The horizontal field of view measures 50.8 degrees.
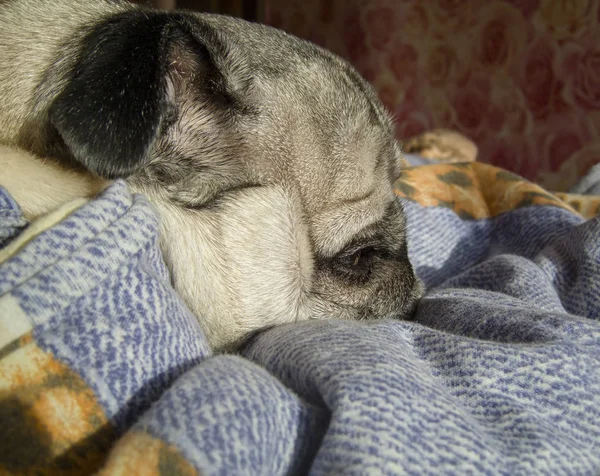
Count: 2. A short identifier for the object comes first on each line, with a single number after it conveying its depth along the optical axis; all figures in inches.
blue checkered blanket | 5.4
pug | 8.1
